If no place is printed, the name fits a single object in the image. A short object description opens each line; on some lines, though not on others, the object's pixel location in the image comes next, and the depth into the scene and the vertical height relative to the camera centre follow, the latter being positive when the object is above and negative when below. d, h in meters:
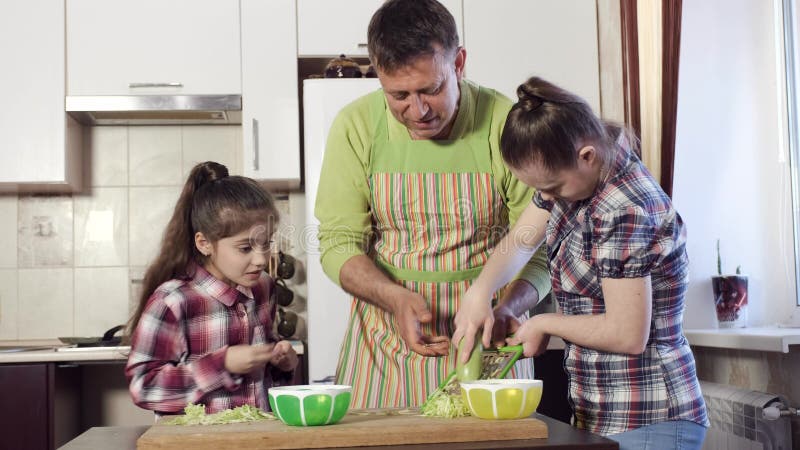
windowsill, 2.22 -0.26
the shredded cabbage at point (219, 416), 1.17 -0.21
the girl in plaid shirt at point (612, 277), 1.18 -0.04
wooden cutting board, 1.06 -0.22
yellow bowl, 1.14 -0.19
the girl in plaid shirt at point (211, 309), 1.60 -0.11
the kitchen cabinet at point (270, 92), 3.20 +0.56
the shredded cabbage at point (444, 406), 1.18 -0.21
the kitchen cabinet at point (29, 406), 2.89 -0.48
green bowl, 1.11 -0.19
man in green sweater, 1.61 +0.06
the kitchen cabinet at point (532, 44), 3.29 +0.74
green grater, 1.29 -0.17
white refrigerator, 2.98 -0.06
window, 2.70 +0.44
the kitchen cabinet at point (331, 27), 3.25 +0.80
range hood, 3.17 +0.52
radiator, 2.27 -0.47
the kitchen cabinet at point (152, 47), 3.18 +0.73
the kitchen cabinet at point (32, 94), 3.14 +0.56
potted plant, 2.72 -0.18
